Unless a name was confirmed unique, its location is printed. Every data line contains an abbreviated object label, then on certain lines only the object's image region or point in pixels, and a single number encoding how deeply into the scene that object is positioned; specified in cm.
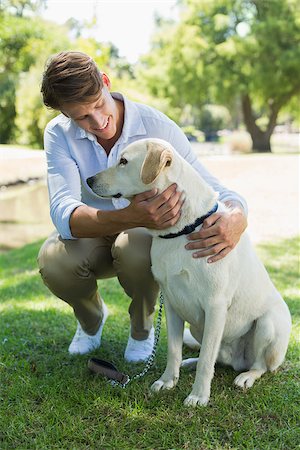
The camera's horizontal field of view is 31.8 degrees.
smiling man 247
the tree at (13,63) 2867
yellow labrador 243
